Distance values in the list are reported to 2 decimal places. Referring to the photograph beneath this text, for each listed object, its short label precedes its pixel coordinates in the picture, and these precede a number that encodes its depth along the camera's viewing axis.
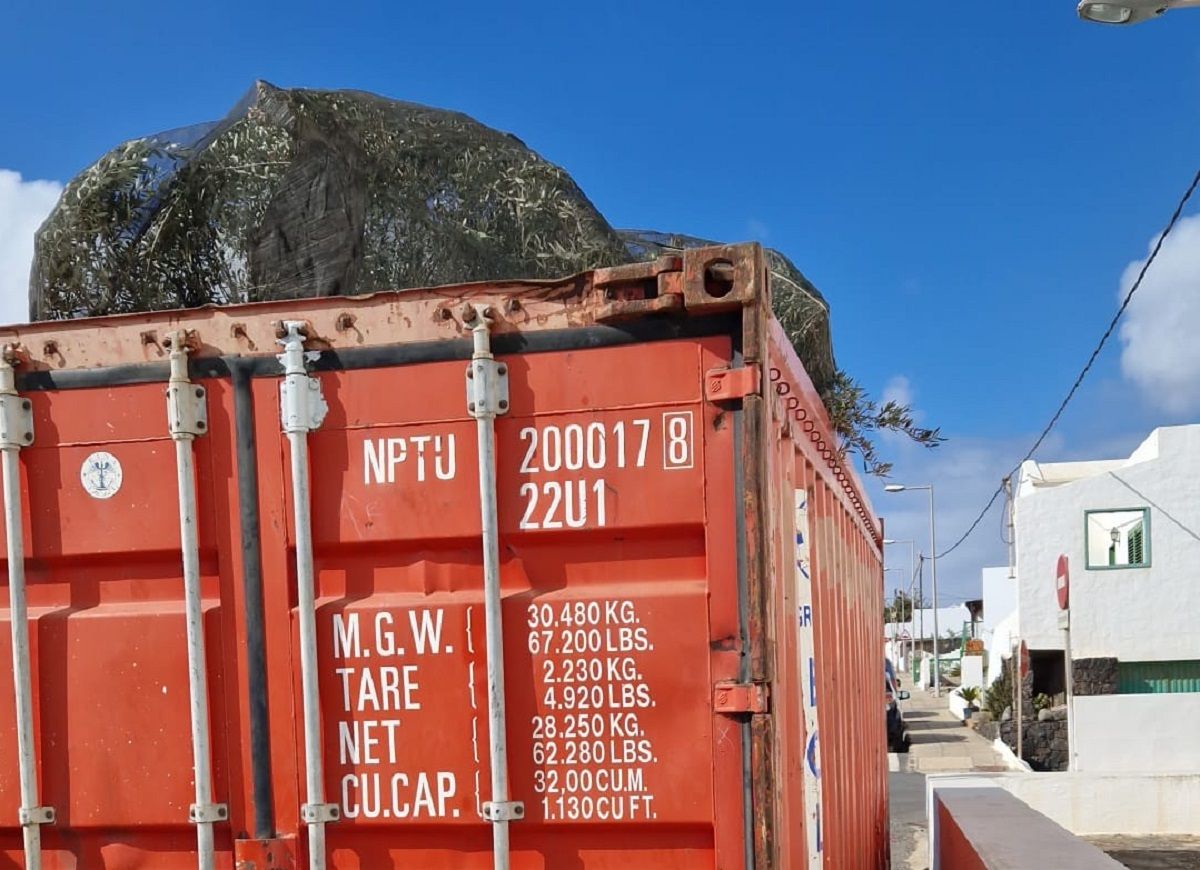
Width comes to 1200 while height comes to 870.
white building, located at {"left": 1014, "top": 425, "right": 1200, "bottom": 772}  22.75
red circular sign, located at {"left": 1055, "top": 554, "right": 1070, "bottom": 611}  17.52
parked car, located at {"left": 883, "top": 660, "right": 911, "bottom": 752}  23.09
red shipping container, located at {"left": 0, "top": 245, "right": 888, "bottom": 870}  3.18
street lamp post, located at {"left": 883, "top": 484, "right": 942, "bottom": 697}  48.56
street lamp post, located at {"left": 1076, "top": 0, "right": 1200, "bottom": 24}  6.85
